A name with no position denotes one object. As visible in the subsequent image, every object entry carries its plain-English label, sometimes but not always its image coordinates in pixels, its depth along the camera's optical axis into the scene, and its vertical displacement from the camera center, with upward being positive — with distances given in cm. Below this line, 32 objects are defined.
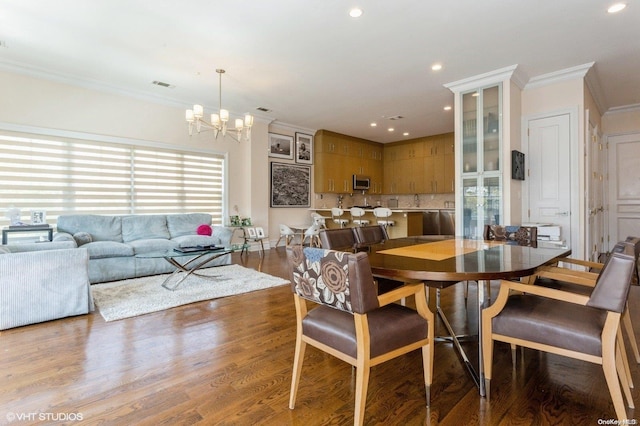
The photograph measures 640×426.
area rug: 319 -90
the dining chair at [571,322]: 138 -52
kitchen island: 642 -20
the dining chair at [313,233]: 666 -41
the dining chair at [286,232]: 692 -40
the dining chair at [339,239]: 240 -20
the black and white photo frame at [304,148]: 778 +157
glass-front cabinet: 459 +79
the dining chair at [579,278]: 183 -39
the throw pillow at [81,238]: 435 -33
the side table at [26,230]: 405 -21
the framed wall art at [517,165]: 447 +66
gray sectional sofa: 421 -37
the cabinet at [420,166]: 830 +128
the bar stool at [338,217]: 720 -10
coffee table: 365 -49
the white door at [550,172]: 454 +59
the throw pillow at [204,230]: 477 -25
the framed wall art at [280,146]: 724 +153
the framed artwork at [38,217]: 439 -5
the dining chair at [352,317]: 136 -51
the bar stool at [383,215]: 634 -4
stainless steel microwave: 875 +83
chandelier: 427 +131
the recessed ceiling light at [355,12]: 304 +190
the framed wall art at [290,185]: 732 +66
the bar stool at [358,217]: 688 -9
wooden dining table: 151 -27
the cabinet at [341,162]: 803 +135
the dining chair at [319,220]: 734 -16
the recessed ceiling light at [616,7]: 298 +190
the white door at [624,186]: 614 +50
